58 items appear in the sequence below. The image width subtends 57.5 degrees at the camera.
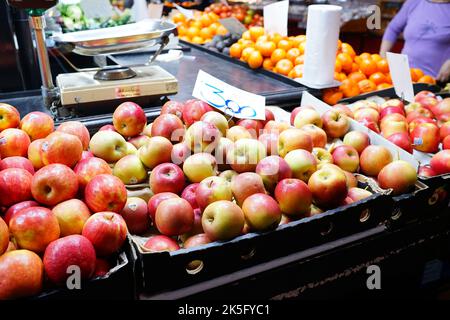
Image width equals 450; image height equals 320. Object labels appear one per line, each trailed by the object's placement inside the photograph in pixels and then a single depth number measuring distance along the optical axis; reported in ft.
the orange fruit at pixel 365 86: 8.08
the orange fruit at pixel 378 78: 8.29
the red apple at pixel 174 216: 3.65
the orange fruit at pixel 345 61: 8.31
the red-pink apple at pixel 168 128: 4.71
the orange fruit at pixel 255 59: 8.78
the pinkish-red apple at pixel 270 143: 4.75
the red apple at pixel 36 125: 4.46
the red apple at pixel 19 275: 2.86
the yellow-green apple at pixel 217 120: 4.81
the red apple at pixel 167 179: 4.15
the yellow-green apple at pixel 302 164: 4.38
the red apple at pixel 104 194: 3.58
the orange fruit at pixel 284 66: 8.37
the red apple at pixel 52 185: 3.46
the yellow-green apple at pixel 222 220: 3.52
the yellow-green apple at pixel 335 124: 5.54
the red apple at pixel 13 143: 4.08
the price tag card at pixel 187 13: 12.68
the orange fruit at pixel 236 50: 9.57
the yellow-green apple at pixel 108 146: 4.44
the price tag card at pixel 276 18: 9.49
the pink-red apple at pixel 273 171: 4.17
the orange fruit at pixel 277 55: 8.64
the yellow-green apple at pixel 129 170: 4.32
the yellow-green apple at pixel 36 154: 4.06
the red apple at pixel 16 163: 3.83
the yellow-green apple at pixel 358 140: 5.23
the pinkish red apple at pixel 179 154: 4.44
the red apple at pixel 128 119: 4.78
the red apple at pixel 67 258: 3.00
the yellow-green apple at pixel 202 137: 4.45
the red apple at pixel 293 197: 3.92
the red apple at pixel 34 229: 3.14
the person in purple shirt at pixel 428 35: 12.30
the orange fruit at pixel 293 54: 8.57
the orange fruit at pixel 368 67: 8.45
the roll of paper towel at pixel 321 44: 7.07
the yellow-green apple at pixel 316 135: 5.16
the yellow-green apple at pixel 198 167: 4.26
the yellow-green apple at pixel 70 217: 3.39
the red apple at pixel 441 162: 5.04
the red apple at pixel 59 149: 3.82
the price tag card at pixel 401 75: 6.71
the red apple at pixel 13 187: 3.48
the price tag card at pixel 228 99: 5.27
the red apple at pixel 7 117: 4.41
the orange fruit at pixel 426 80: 8.60
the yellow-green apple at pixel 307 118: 5.44
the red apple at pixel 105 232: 3.26
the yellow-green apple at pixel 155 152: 4.33
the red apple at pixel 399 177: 4.53
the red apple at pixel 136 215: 3.88
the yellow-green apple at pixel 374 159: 4.88
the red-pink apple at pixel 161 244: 3.60
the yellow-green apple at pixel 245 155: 4.38
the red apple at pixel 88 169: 3.85
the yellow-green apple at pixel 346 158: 4.91
